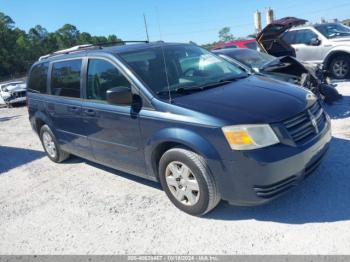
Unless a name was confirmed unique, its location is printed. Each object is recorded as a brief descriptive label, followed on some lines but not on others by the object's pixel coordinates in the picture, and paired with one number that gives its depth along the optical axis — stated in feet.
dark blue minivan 10.23
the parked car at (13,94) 50.34
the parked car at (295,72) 21.68
